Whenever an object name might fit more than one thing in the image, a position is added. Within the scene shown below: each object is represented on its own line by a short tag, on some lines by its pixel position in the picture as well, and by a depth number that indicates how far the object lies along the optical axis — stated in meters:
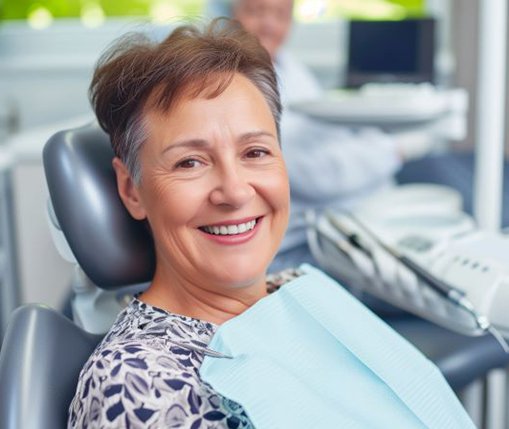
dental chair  0.96
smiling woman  1.05
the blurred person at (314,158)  2.08
